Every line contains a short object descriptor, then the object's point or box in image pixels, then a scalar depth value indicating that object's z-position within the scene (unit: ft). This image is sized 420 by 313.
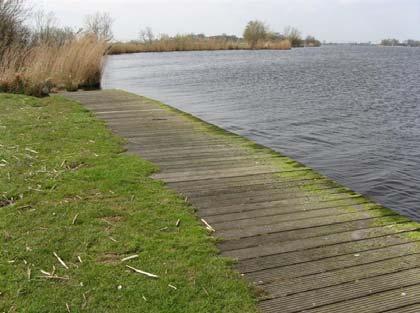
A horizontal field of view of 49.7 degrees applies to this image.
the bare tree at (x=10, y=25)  52.26
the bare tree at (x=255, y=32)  228.63
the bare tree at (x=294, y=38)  250.94
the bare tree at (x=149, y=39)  217.36
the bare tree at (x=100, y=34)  59.77
